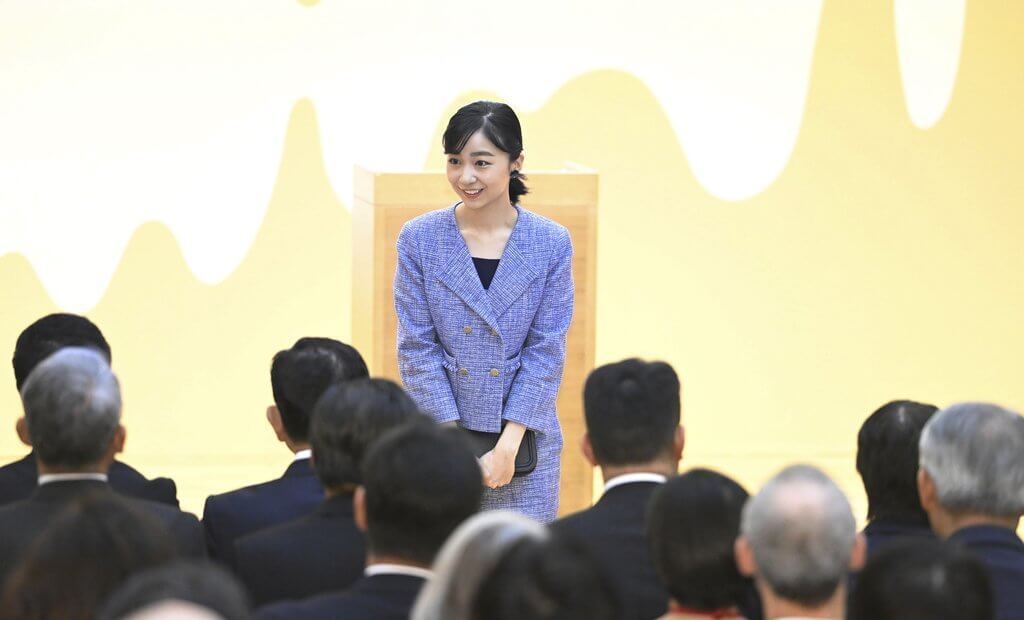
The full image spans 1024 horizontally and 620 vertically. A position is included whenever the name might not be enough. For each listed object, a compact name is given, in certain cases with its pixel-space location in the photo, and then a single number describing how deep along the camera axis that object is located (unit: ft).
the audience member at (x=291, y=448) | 20.63
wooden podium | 33.71
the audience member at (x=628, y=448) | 18.80
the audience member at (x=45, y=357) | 21.50
